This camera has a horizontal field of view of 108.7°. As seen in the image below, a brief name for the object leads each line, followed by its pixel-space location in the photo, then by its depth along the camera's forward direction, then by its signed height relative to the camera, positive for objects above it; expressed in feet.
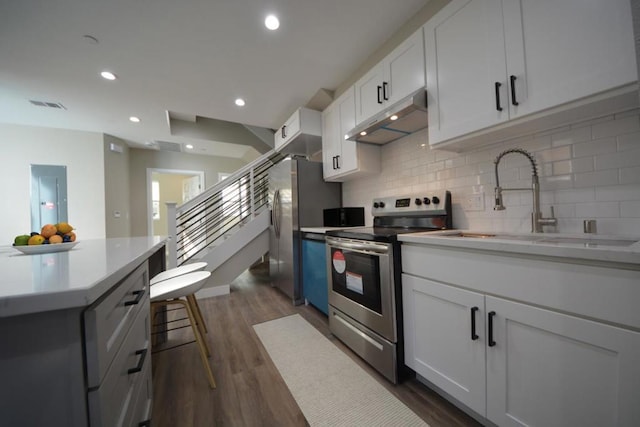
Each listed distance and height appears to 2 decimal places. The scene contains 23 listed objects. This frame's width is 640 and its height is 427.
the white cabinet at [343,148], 7.87 +2.44
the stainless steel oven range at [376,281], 4.72 -1.54
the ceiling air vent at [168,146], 15.14 +5.25
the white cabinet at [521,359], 2.47 -2.04
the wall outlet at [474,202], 5.39 +0.20
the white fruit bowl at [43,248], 3.53 -0.32
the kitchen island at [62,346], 1.49 -0.86
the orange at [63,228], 4.00 -0.02
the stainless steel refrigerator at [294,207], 9.24 +0.43
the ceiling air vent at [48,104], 9.80 +5.38
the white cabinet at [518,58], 3.08 +2.44
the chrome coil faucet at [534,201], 4.29 +0.15
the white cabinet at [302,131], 9.61 +3.79
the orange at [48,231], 3.78 -0.05
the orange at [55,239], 3.80 -0.19
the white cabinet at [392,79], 5.46 +3.65
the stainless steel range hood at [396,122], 5.27 +2.49
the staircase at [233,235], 10.19 -0.68
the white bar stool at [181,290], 4.32 -1.31
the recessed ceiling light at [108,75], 7.94 +5.28
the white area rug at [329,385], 3.96 -3.48
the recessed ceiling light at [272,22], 5.95 +5.20
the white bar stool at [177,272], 5.36 -1.24
